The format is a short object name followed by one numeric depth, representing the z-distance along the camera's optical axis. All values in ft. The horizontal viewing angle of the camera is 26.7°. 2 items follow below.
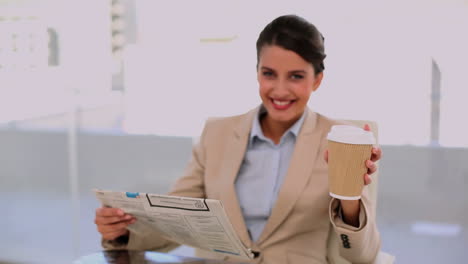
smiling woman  6.96
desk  6.62
